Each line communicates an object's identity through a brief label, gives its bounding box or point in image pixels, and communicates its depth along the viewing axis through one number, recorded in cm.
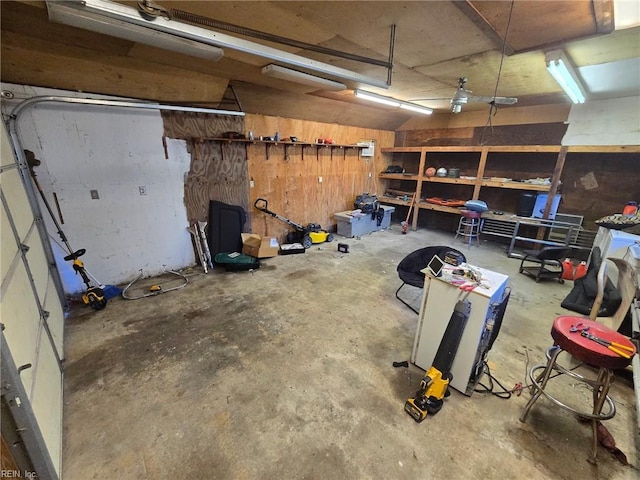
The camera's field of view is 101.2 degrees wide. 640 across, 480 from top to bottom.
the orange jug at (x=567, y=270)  388
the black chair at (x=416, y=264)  287
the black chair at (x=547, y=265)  366
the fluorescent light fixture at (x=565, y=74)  246
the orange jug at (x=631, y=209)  362
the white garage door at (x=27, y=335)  116
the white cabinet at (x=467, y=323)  180
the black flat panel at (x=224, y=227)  417
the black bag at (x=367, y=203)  611
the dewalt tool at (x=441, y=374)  178
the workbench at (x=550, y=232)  449
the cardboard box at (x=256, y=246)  435
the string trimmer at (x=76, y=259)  273
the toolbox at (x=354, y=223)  582
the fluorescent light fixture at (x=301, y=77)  281
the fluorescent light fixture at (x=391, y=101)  369
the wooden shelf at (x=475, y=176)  450
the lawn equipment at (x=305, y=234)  489
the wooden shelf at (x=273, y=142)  392
